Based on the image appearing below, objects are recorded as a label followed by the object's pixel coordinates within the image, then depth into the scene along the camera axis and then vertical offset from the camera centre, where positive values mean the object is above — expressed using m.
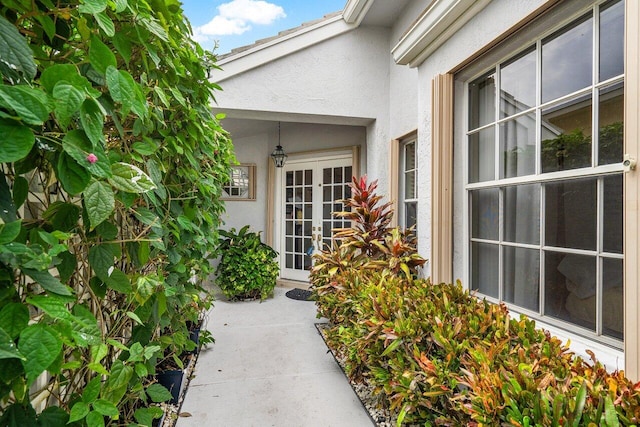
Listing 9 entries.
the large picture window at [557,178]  1.55 +0.20
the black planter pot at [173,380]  2.24 -1.17
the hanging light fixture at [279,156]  5.91 +1.01
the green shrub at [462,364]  1.05 -0.63
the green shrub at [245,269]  5.16 -0.92
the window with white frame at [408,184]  4.15 +0.37
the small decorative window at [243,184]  6.31 +0.54
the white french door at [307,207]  5.87 +0.09
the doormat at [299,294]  5.48 -1.42
